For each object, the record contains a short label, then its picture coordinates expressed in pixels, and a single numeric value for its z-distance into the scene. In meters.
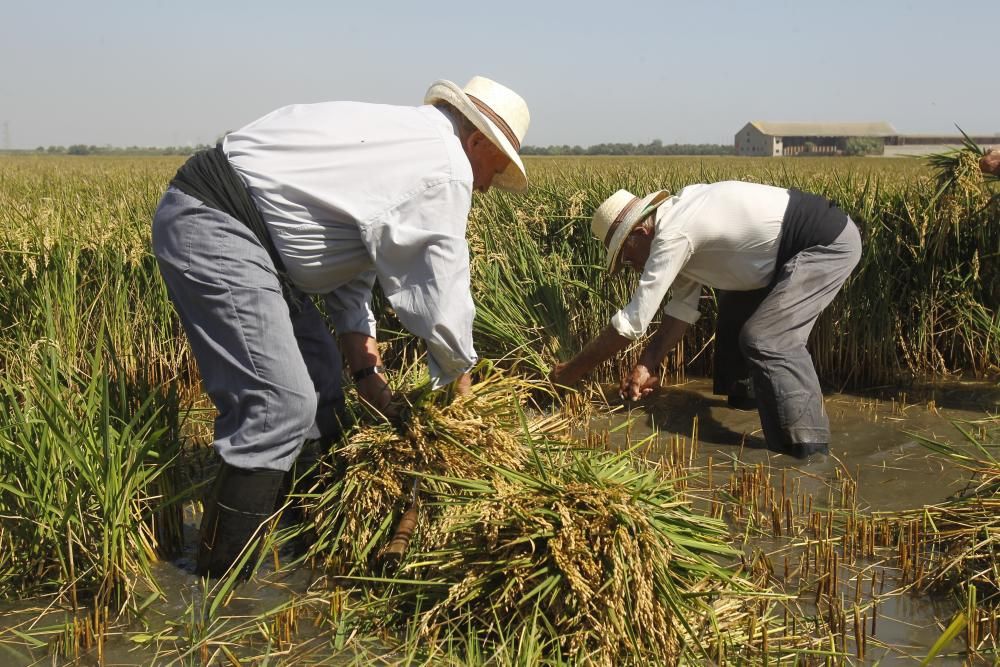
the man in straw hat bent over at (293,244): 2.66
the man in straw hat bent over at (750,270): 4.34
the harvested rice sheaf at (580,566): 2.29
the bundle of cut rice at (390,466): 2.98
